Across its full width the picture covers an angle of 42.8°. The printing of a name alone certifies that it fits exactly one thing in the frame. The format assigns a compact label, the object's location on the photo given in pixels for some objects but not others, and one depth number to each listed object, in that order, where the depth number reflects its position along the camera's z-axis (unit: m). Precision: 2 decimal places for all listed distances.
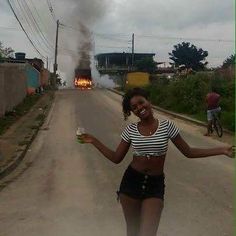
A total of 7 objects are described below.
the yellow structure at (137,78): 31.78
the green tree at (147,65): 45.70
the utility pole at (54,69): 33.64
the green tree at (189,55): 42.80
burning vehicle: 36.21
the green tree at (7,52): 33.55
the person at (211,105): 9.54
